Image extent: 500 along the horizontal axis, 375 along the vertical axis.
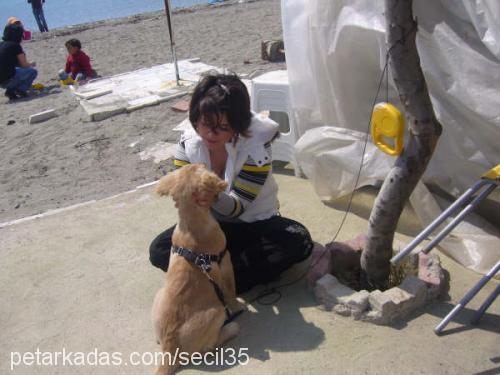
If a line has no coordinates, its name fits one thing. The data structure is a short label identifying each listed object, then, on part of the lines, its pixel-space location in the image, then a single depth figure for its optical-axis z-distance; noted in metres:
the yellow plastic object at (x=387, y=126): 2.47
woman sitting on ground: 2.88
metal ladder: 2.52
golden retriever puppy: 2.59
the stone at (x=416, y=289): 2.83
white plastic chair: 4.60
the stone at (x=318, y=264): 3.14
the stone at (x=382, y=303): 2.75
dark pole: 7.86
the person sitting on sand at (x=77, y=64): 10.02
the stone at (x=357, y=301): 2.82
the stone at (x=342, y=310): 2.88
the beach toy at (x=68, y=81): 10.10
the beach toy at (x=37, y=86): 10.21
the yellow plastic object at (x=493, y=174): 2.60
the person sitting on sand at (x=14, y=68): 9.74
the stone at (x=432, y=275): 2.92
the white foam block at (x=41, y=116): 8.10
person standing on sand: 19.47
